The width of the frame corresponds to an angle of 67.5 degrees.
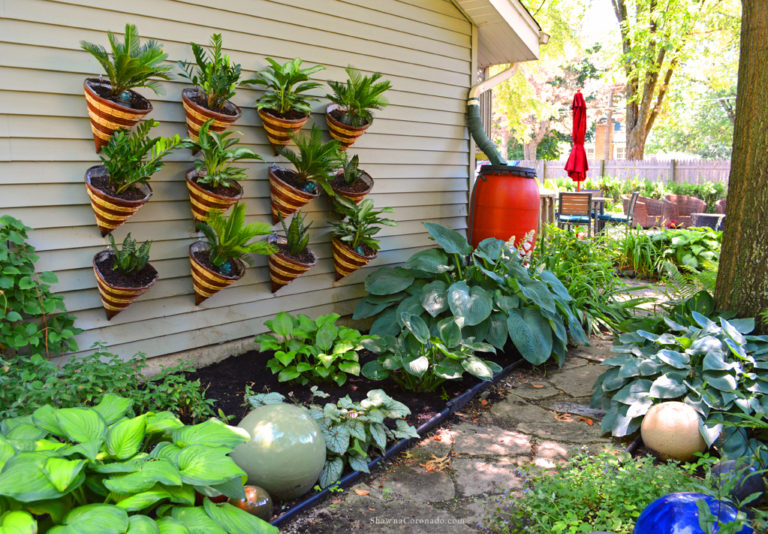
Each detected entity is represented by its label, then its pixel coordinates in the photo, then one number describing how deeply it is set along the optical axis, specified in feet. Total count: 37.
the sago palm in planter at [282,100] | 11.61
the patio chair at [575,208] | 28.50
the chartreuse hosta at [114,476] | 4.69
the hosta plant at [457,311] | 10.71
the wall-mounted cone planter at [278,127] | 11.97
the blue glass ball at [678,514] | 4.87
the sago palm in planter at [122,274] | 9.77
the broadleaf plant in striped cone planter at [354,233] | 13.39
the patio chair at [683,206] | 35.53
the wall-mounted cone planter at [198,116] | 10.66
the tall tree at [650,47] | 40.34
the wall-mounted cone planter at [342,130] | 13.21
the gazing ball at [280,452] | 7.20
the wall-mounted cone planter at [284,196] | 12.06
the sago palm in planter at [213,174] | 10.44
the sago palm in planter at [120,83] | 9.24
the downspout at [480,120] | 17.29
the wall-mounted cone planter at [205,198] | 10.64
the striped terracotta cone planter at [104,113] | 9.38
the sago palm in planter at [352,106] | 12.95
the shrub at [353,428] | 8.21
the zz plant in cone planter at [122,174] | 9.48
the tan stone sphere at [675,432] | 8.48
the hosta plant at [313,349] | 10.59
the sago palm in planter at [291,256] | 12.19
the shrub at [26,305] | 8.78
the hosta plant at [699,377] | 8.64
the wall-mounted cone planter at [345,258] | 13.53
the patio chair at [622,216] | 30.76
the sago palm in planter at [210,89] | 10.58
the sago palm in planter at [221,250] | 10.53
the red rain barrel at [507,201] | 16.59
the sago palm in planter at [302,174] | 12.00
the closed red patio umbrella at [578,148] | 28.40
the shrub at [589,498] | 6.75
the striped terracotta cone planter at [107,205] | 9.46
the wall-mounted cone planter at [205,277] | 10.82
